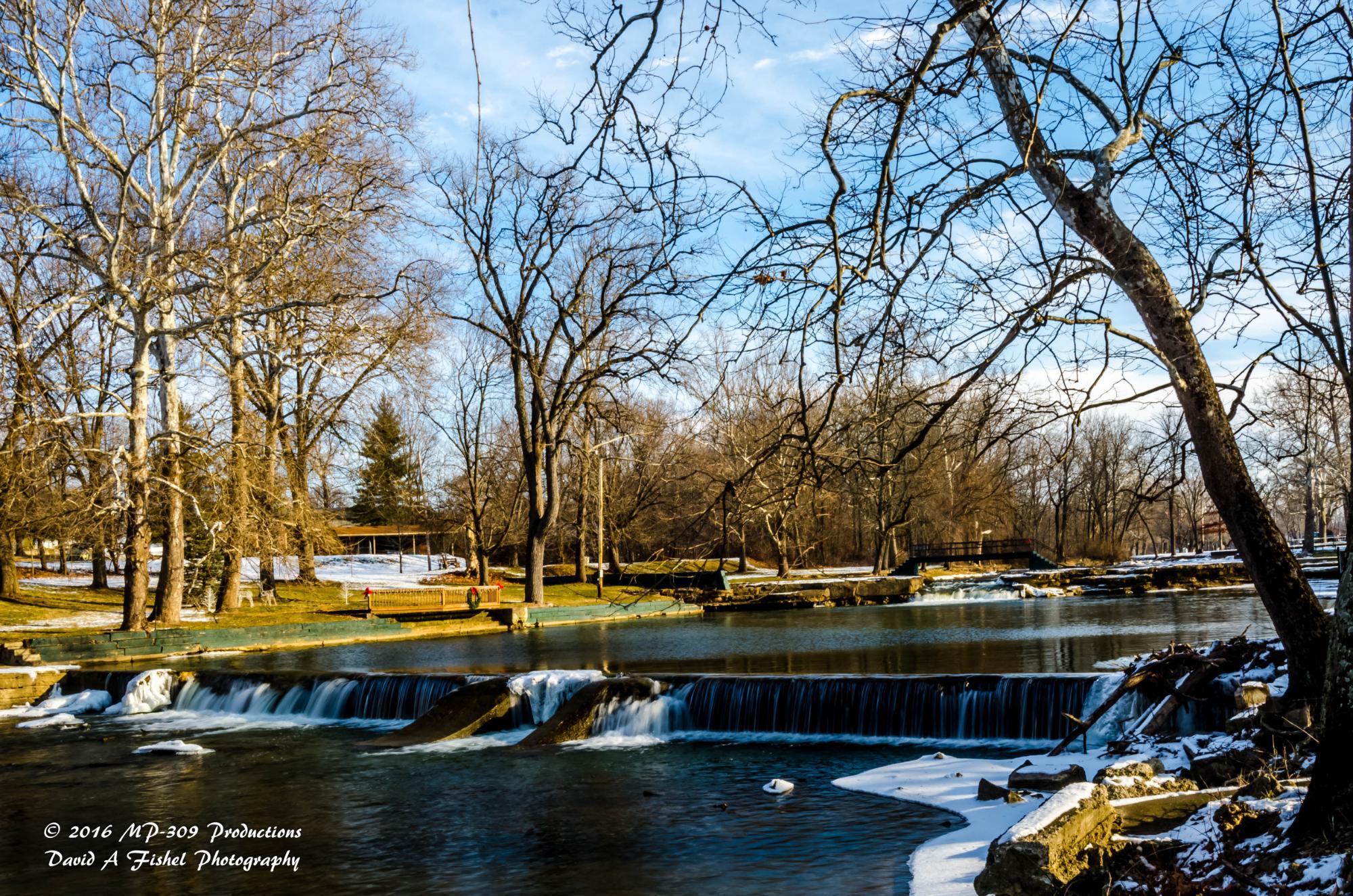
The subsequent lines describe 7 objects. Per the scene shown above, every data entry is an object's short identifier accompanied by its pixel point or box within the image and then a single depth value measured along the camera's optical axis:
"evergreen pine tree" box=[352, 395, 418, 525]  58.94
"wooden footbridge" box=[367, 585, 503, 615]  31.34
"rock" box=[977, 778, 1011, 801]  8.62
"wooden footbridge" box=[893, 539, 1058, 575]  52.19
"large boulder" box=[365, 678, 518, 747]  14.01
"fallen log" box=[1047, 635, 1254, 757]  9.66
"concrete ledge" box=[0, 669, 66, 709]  18.02
